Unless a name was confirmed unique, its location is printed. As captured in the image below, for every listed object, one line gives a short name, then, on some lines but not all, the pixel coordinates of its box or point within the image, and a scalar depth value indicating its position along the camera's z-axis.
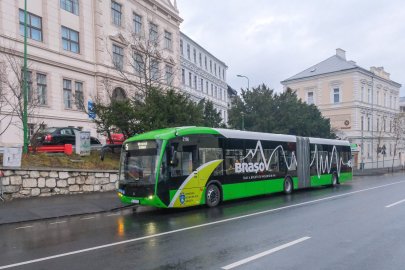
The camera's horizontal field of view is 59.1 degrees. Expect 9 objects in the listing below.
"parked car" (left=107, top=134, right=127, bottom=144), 21.45
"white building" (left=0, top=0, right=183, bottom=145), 24.28
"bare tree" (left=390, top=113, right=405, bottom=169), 53.34
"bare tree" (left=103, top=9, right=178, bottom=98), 31.91
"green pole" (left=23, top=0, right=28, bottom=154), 15.33
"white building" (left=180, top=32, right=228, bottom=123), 44.13
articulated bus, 11.79
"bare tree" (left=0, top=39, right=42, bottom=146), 21.83
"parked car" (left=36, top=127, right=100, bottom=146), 18.66
